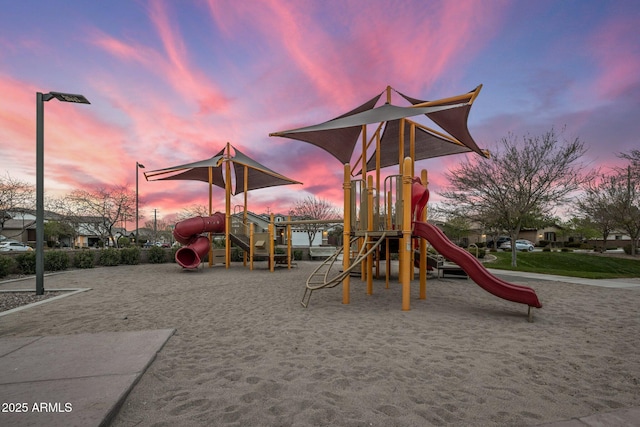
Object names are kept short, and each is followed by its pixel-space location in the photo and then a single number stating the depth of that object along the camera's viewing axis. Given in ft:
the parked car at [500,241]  155.71
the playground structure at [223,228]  51.47
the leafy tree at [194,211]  186.80
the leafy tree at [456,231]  119.62
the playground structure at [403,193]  23.08
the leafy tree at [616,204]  69.99
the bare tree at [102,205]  91.97
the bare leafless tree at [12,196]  61.36
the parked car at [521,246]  134.82
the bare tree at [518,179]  59.68
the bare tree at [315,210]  164.19
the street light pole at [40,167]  28.04
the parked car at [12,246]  109.19
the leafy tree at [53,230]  132.69
